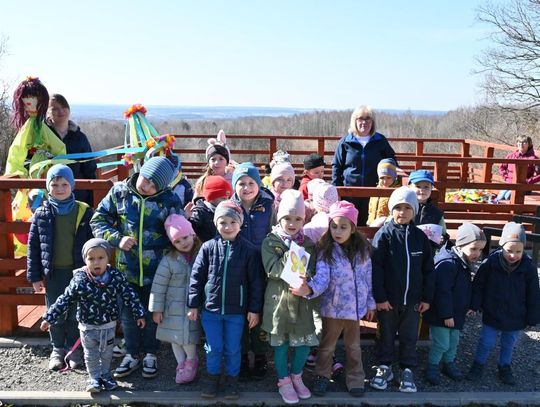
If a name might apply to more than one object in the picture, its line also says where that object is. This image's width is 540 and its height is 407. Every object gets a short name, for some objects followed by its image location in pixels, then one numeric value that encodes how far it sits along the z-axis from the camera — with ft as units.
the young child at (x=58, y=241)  12.80
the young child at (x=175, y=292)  12.25
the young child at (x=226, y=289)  11.75
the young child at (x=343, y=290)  11.98
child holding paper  11.70
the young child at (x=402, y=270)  12.59
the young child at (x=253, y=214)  12.64
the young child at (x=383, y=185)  16.03
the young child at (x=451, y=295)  12.86
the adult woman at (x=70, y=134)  16.52
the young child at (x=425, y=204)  14.17
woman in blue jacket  17.65
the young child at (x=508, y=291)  12.93
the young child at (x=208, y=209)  13.14
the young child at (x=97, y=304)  11.83
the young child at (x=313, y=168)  16.17
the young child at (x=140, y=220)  12.42
